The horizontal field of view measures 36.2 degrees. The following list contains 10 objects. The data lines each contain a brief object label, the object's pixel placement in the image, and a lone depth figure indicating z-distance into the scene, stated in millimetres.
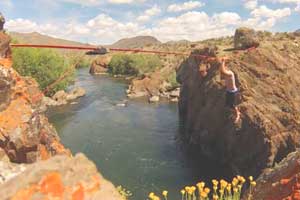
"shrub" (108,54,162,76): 85125
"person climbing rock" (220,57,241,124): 12547
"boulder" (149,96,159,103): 55469
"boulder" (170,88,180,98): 59238
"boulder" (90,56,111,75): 92862
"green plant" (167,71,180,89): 62844
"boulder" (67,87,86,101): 55638
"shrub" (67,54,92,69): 111844
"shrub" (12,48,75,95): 55906
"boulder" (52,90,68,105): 54281
